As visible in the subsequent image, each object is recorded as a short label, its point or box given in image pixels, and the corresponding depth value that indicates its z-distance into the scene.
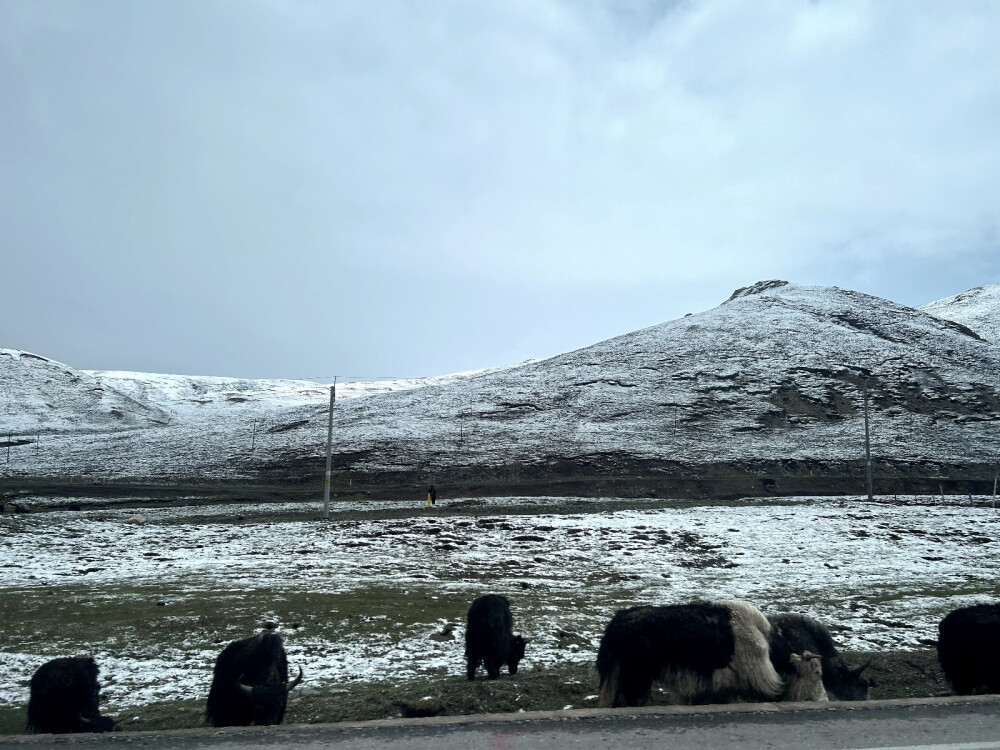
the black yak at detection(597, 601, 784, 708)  7.87
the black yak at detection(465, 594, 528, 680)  10.41
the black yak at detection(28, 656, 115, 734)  7.66
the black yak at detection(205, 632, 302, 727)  7.64
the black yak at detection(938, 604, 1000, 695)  8.69
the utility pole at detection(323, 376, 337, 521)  33.75
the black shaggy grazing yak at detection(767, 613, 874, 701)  8.39
